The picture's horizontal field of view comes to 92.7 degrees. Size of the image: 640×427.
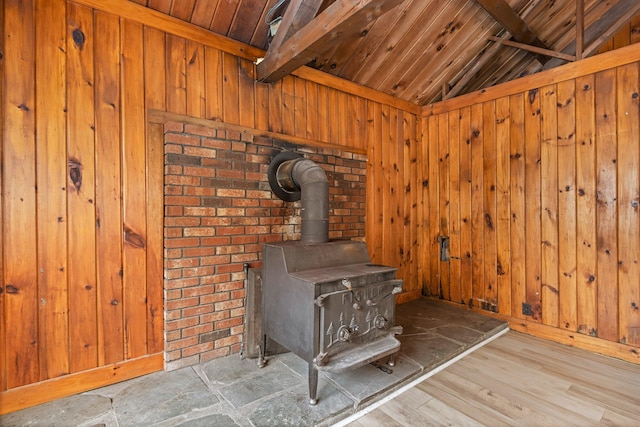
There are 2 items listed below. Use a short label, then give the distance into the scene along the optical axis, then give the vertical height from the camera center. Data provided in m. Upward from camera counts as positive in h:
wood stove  1.76 -0.50
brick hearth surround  2.11 -0.10
